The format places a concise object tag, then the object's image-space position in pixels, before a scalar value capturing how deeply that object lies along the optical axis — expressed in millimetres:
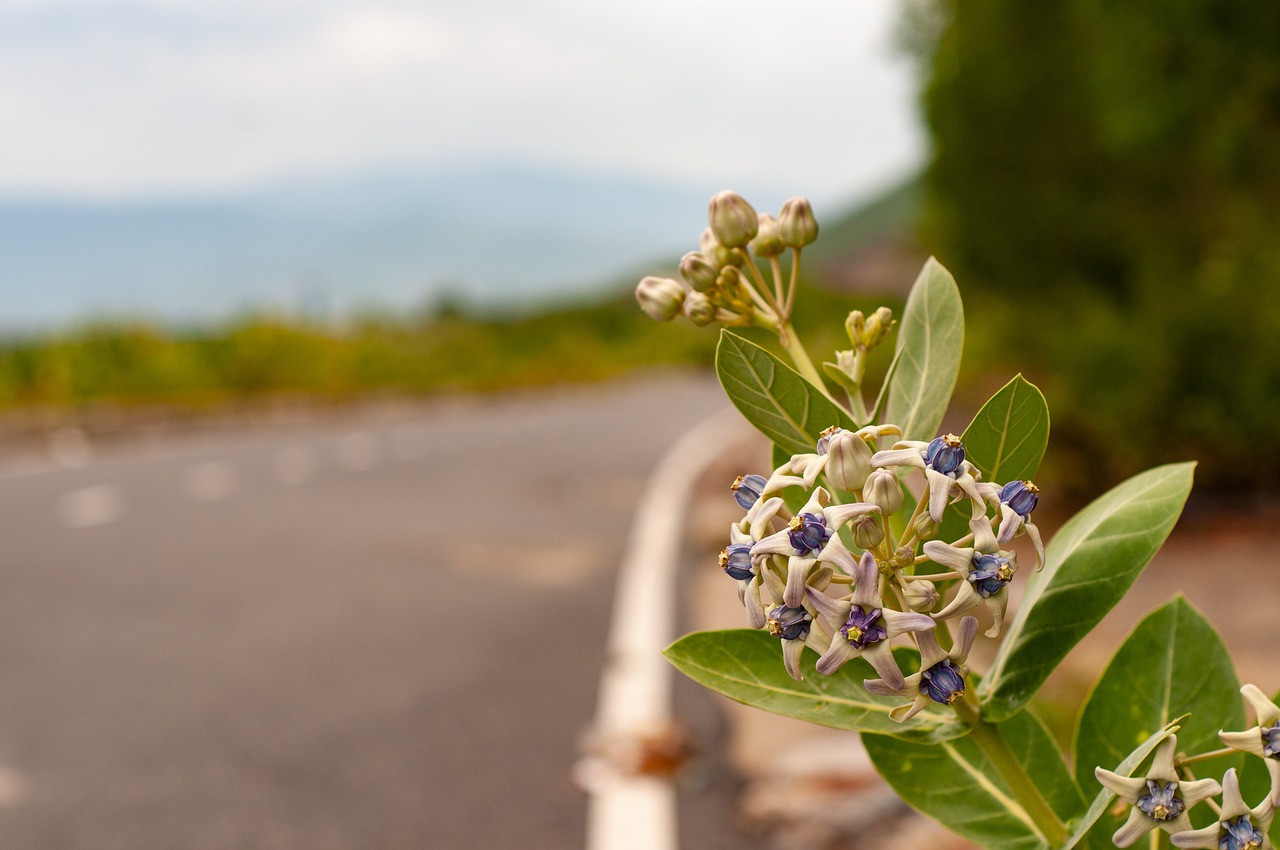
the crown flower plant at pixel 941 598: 579
